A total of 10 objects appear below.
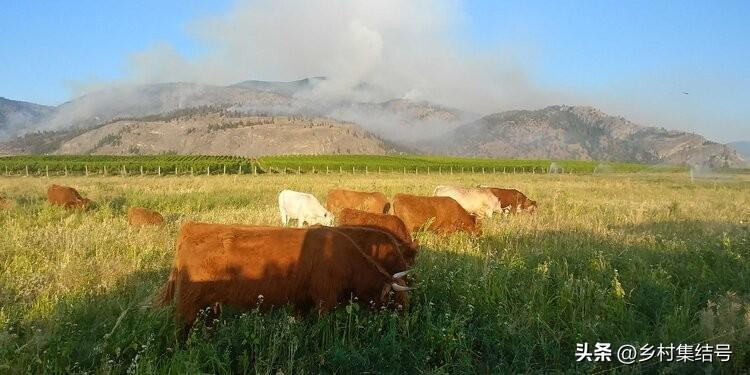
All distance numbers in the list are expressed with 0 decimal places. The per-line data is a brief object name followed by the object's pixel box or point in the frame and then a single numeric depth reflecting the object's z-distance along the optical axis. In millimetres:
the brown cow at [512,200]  17650
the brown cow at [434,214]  12461
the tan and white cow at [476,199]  17594
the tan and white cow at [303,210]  14586
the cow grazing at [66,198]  15027
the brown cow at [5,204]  14177
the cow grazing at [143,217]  12062
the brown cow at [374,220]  10086
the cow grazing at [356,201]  15836
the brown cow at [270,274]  5461
